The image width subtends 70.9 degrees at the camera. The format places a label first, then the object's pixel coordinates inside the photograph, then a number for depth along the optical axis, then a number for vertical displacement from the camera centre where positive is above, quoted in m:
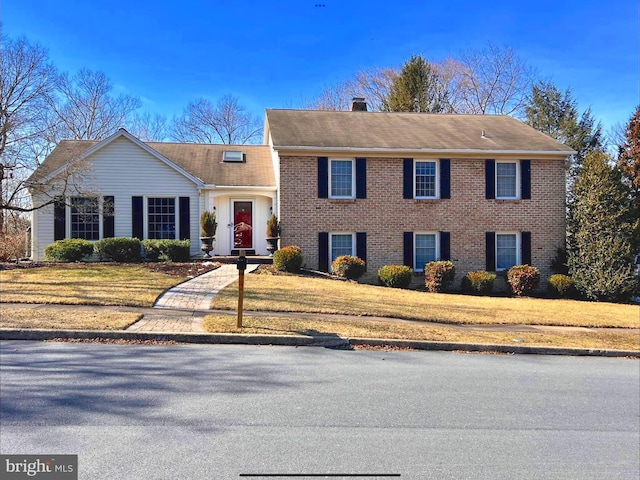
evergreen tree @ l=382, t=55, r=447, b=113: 34.06 +11.51
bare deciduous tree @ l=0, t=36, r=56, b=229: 16.59 +4.33
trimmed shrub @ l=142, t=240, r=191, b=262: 16.66 -0.40
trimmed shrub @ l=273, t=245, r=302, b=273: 16.23 -0.76
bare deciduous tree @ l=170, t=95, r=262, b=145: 39.69 +9.93
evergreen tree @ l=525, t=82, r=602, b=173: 31.70 +8.61
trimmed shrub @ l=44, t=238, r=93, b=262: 16.28 -0.38
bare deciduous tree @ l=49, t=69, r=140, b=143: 34.66 +9.19
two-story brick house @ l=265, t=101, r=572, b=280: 17.83 +1.69
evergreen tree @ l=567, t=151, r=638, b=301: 16.69 +0.14
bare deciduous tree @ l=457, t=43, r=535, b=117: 36.62 +11.83
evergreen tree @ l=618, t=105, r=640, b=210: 23.89 +4.64
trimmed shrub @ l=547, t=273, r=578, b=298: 17.39 -1.90
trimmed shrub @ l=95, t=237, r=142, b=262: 16.50 -0.35
